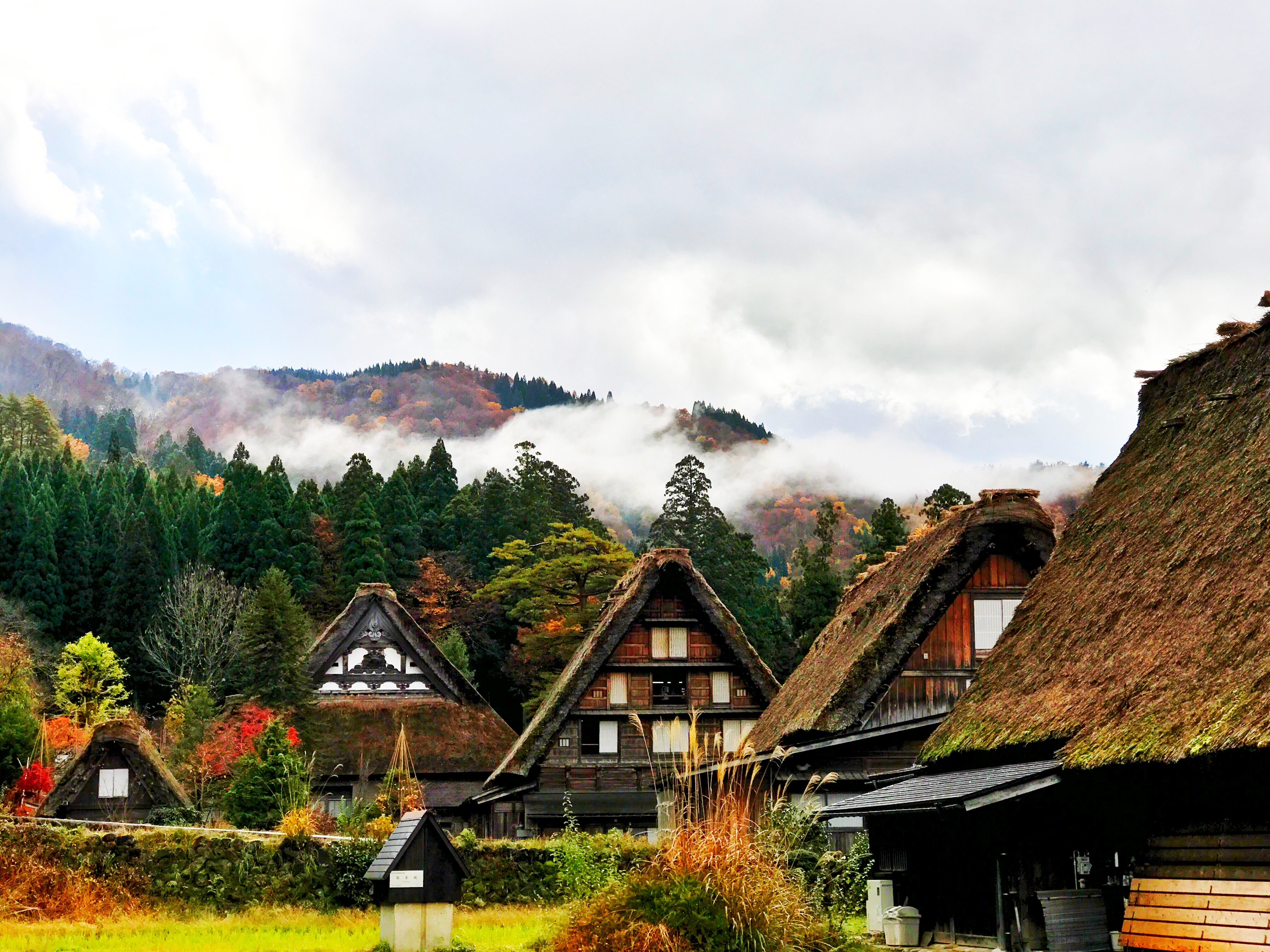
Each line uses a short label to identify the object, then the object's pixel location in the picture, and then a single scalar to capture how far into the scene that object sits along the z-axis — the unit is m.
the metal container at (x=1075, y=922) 15.51
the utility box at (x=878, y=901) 19.14
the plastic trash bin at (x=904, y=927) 18.33
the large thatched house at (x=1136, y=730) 13.57
